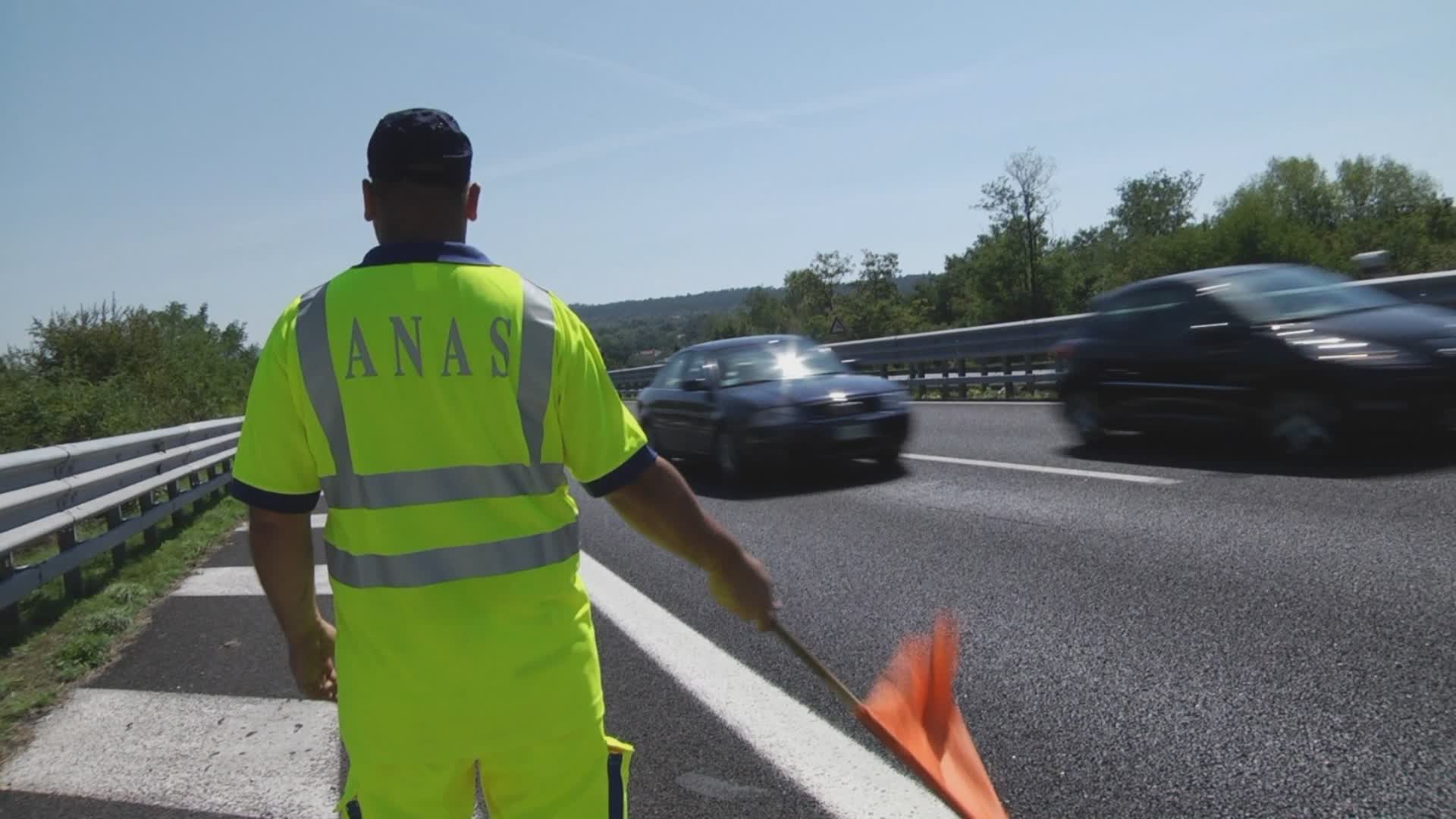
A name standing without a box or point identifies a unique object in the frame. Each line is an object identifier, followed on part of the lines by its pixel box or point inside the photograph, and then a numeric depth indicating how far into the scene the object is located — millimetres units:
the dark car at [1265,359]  8367
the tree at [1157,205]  98812
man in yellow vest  1747
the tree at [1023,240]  72188
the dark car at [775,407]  10516
